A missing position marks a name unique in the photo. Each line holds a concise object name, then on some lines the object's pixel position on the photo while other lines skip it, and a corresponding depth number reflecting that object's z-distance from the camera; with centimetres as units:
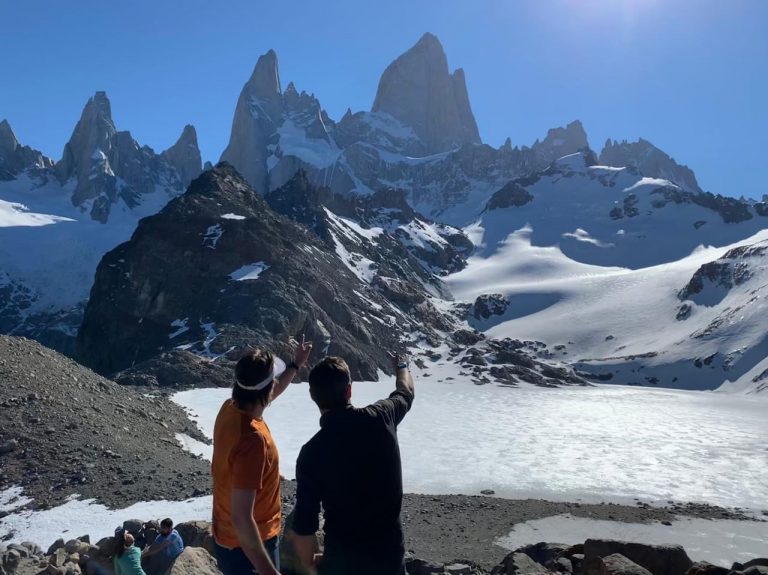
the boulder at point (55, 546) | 1139
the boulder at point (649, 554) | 933
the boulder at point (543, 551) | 1102
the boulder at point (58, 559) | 920
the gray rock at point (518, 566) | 940
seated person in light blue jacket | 920
